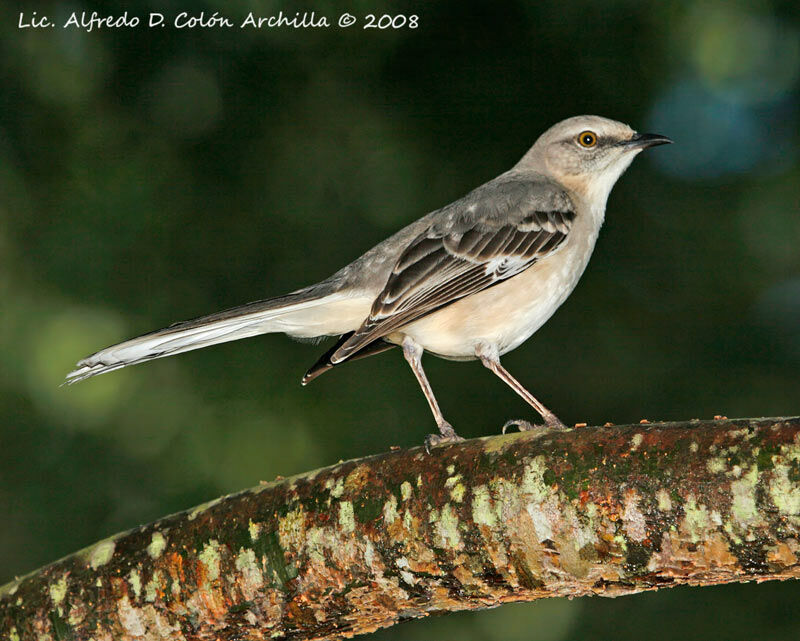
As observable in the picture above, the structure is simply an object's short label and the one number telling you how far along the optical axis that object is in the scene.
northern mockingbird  9.34
